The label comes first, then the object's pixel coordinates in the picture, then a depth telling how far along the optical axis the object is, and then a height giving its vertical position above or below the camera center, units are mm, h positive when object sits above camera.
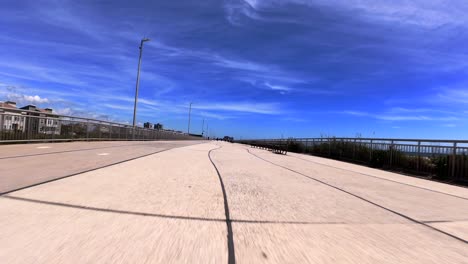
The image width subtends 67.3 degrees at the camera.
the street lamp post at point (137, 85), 31244 +4737
